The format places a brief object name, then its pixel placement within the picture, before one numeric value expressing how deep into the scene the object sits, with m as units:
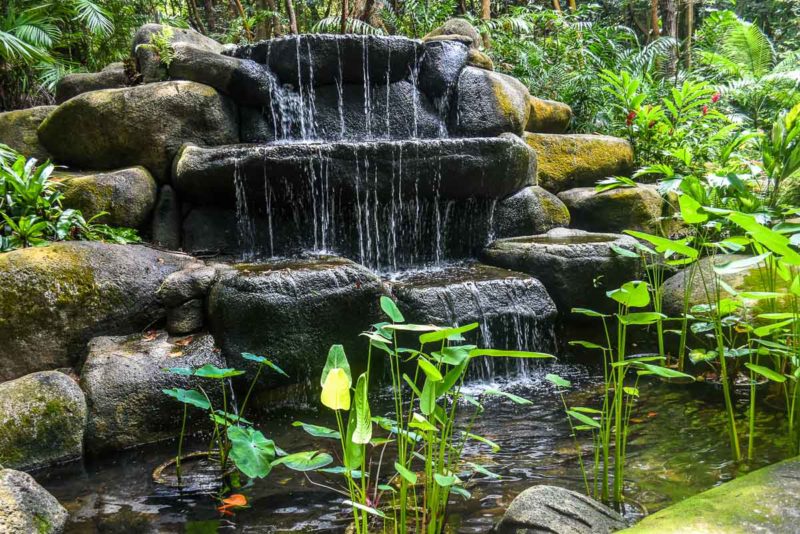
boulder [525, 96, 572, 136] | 7.76
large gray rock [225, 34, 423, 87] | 6.68
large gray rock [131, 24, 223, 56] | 6.75
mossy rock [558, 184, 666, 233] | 6.34
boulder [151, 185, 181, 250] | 5.58
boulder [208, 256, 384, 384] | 3.82
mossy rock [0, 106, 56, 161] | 5.91
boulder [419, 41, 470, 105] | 7.02
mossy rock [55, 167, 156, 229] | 5.02
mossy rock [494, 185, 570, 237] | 6.21
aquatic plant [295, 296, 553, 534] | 1.69
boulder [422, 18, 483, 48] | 8.79
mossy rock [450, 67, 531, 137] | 6.65
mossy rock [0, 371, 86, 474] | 3.04
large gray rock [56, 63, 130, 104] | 6.82
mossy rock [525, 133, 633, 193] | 7.06
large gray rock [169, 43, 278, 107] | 6.20
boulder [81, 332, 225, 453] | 3.34
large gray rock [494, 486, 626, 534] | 1.93
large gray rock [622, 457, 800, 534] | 1.61
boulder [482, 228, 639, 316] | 4.97
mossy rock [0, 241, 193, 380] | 3.62
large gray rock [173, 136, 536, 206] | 5.19
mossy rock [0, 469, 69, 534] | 2.07
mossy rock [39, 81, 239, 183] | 5.66
